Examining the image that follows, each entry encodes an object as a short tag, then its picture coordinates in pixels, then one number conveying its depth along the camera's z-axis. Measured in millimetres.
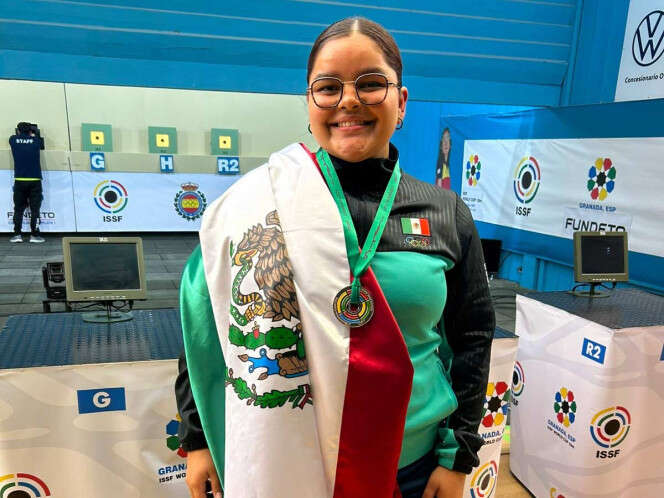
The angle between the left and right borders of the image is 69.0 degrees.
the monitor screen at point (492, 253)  4707
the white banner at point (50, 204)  6957
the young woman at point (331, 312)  782
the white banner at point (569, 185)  3316
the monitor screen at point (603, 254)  2070
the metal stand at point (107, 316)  1570
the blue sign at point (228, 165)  7785
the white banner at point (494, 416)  1663
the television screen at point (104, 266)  1488
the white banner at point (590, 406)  1739
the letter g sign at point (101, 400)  1306
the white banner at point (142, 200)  7258
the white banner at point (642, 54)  3158
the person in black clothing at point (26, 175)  6715
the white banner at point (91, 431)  1268
